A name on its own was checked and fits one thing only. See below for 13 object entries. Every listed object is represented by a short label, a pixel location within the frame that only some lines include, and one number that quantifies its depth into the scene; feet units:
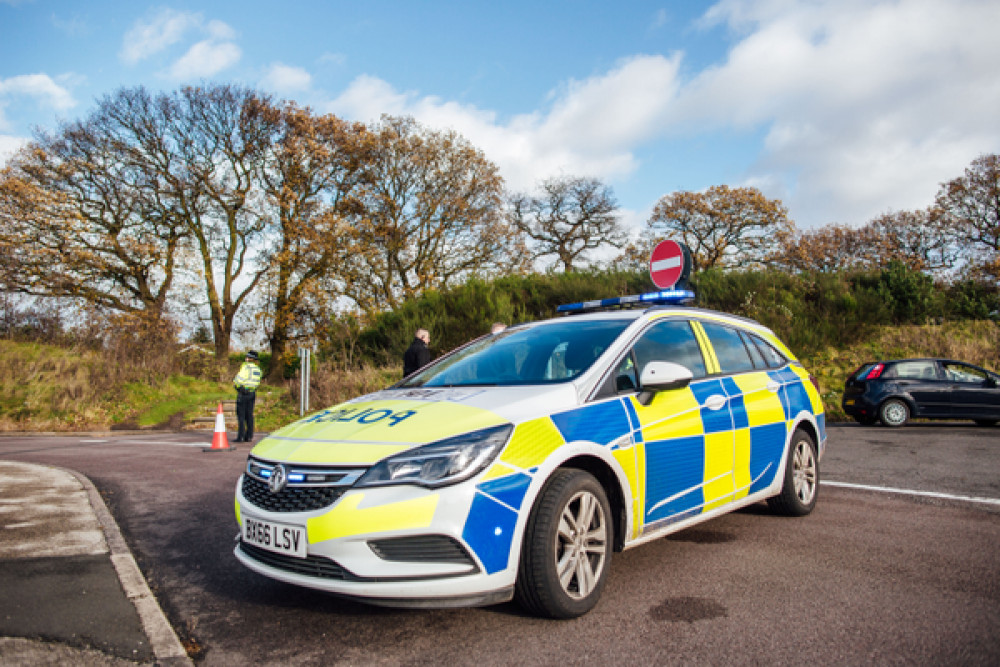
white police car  9.27
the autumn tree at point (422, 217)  103.65
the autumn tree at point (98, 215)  83.30
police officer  40.86
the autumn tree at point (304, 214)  96.17
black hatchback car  44.19
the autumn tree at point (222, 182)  93.86
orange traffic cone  36.50
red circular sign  26.08
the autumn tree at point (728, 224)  134.82
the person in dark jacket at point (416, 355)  39.60
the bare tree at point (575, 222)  141.08
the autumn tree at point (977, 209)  115.85
